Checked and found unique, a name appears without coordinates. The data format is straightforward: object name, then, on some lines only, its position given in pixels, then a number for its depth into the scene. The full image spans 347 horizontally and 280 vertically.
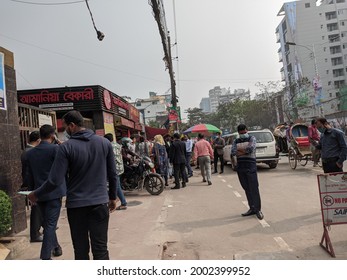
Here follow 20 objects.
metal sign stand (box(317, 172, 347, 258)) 4.14
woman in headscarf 11.09
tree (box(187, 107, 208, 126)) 82.62
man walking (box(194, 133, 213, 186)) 10.30
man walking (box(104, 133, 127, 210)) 7.47
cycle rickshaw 12.09
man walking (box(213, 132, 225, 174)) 13.41
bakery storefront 14.95
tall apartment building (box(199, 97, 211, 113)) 182.06
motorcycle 9.02
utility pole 16.48
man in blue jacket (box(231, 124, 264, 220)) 5.88
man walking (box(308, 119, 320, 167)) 10.81
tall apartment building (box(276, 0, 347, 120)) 68.44
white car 12.67
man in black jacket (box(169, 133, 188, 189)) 10.09
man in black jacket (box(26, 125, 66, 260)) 4.12
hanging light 7.38
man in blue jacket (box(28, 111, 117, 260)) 3.07
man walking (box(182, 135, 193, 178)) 12.56
